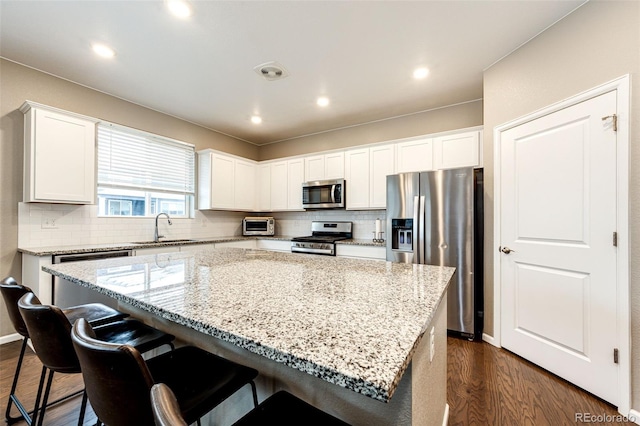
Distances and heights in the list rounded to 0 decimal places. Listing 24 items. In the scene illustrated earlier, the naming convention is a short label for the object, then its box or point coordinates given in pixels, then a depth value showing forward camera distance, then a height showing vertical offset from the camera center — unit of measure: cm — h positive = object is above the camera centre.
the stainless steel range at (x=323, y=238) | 388 -36
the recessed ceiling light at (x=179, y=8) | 194 +147
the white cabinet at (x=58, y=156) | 259 +57
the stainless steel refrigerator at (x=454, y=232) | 276 -19
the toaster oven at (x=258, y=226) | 486 -22
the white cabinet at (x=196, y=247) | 357 -45
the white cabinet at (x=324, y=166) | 420 +74
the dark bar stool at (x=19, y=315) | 131 -58
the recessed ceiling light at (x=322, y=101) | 347 +145
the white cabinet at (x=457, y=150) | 316 +75
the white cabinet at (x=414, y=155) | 346 +75
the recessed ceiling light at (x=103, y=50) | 241 +145
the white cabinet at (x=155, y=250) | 306 -43
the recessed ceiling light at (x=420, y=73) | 280 +145
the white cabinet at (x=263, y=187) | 492 +48
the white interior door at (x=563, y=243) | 182 -22
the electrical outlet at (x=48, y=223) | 284 -10
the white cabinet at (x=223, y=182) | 424 +51
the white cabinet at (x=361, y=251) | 350 -49
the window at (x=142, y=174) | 335 +53
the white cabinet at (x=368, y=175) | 378 +56
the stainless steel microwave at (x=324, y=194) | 408 +30
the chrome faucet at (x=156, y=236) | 374 -31
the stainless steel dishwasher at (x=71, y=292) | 247 -72
